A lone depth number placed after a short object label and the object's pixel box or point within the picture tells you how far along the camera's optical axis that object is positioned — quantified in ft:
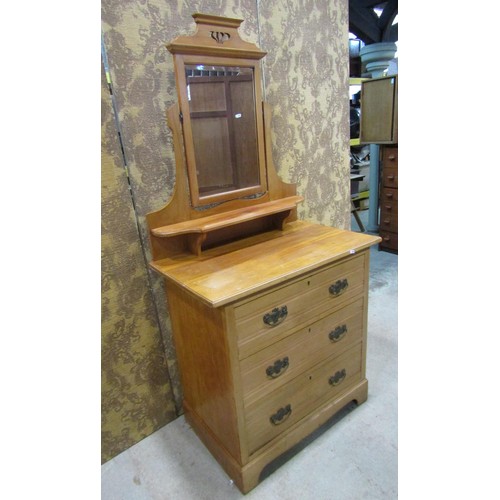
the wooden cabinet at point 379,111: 9.91
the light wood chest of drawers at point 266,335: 3.82
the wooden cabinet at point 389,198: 10.61
